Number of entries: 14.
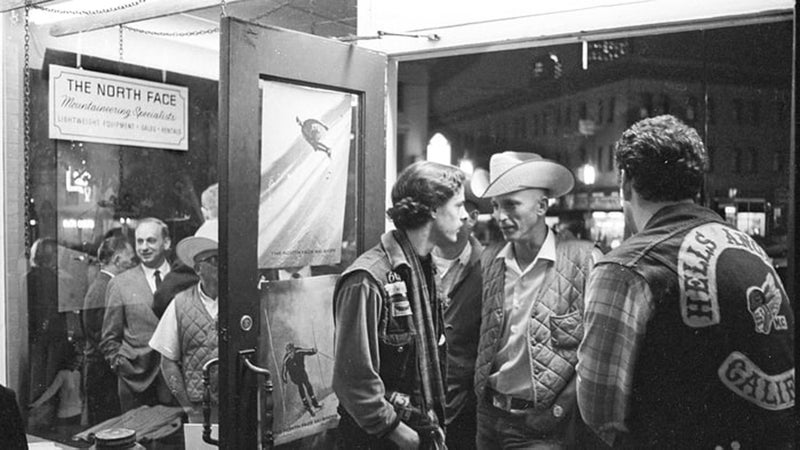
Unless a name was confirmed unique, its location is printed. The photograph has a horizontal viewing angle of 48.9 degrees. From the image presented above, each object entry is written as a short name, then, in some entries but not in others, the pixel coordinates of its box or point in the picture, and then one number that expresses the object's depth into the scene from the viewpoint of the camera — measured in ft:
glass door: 9.50
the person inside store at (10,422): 10.04
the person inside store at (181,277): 14.35
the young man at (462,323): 10.50
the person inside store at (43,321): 14.87
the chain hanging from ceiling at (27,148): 14.69
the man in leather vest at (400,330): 10.43
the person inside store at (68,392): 14.93
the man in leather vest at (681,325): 8.14
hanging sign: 14.53
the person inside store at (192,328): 13.92
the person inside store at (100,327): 14.88
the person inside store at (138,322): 14.57
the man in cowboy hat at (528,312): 9.62
